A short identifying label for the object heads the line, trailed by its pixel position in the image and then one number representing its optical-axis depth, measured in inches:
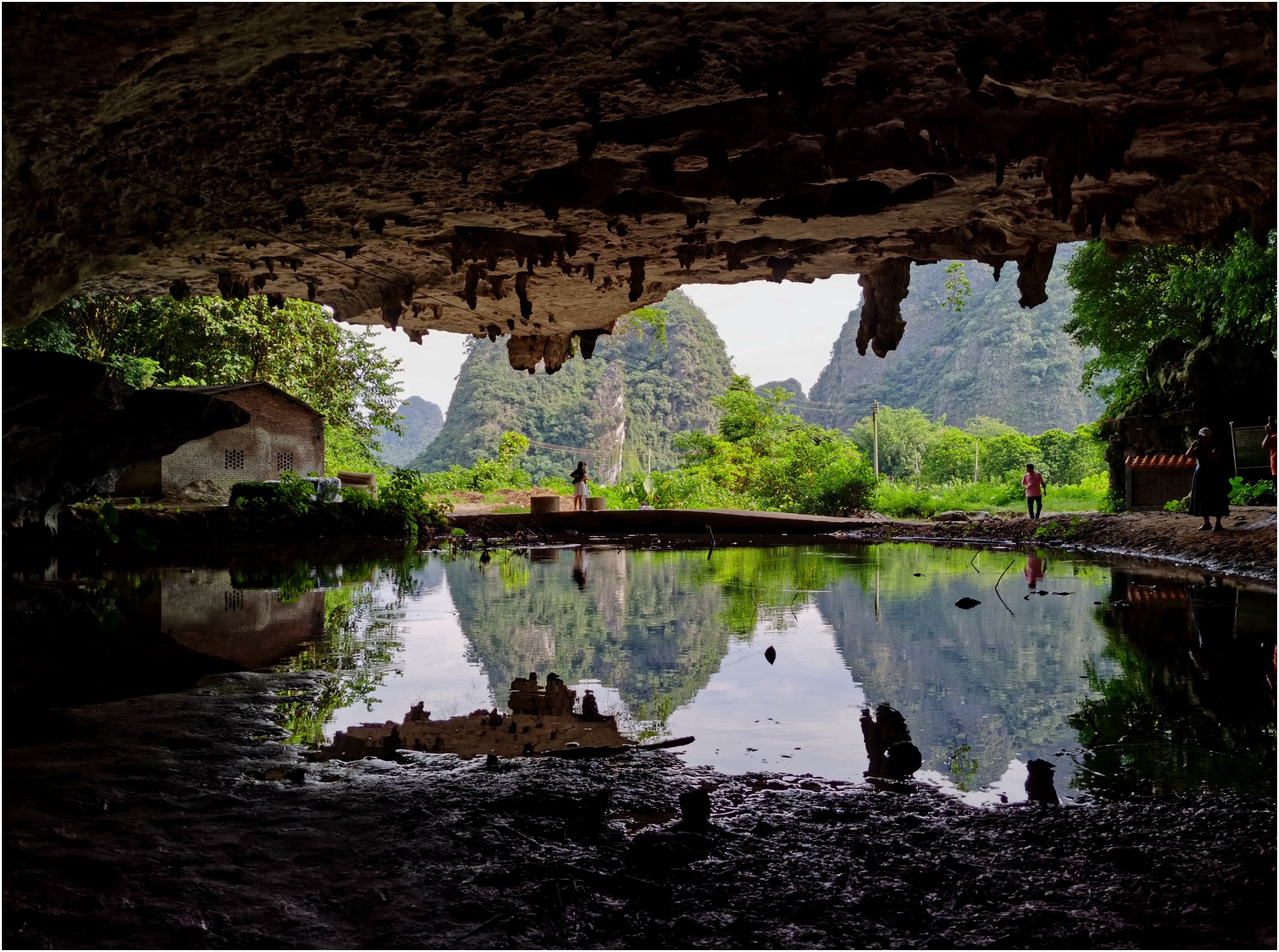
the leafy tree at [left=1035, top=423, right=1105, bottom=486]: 1829.5
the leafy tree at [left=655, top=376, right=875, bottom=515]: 984.3
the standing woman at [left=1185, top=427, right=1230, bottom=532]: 482.0
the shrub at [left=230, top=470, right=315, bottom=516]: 698.8
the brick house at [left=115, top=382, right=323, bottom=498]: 835.4
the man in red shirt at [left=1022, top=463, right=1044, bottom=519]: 772.0
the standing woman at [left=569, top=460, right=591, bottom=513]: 871.7
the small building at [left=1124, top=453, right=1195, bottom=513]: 683.4
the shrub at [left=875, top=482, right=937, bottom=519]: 956.0
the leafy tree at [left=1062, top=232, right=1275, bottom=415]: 628.7
